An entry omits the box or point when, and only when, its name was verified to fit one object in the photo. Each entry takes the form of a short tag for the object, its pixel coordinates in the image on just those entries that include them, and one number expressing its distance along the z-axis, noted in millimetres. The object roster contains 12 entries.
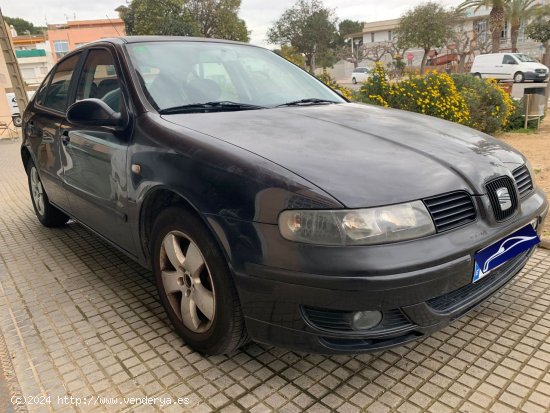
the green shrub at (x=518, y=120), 10609
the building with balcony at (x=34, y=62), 50406
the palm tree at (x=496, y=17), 25114
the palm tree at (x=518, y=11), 29984
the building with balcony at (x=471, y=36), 40031
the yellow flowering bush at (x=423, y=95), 7781
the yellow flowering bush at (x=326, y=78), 10980
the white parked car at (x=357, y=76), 37875
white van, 25641
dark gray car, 1797
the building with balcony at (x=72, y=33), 50812
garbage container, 10114
